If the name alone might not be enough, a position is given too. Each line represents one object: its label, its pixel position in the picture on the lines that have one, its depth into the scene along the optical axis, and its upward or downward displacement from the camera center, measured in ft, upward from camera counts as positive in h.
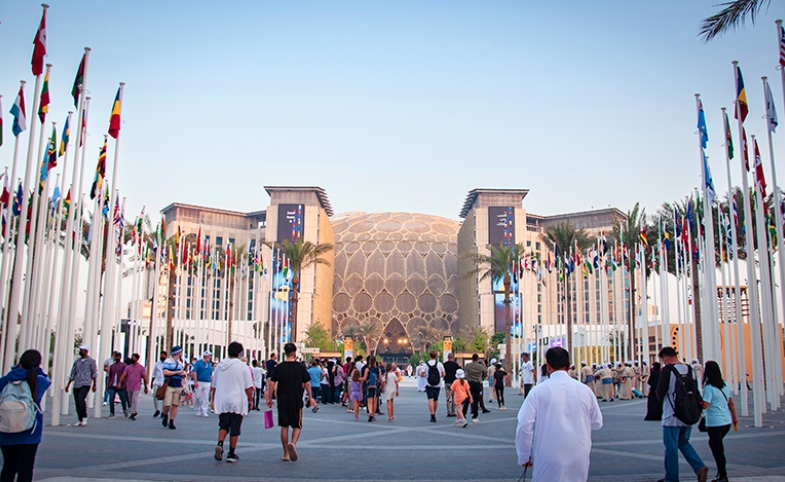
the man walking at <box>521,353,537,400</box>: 73.51 -2.63
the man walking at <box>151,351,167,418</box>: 53.98 -2.28
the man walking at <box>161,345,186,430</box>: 49.08 -2.72
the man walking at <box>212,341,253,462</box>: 32.24 -2.16
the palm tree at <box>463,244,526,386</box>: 156.35 +16.92
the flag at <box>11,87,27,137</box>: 51.88 +15.00
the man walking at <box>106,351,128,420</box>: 54.85 -2.49
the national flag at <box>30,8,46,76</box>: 49.83 +18.60
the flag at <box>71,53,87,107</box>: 56.80 +18.79
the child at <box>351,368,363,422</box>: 63.41 -3.91
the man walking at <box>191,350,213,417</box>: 58.29 -2.99
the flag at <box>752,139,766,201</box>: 57.77 +12.45
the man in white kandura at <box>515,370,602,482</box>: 16.17 -1.72
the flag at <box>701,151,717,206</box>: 66.08 +14.40
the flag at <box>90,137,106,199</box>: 62.18 +13.38
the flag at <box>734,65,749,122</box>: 55.21 +17.28
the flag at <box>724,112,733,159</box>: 62.44 +16.56
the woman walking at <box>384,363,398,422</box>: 59.77 -3.38
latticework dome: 378.12 +30.32
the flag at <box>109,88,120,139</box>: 61.00 +17.23
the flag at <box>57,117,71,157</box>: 60.80 +15.66
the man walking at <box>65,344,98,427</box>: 47.42 -2.09
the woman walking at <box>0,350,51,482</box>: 20.36 -2.55
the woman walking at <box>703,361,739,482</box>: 27.25 -2.12
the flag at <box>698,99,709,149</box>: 65.26 +18.25
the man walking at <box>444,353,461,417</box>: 62.03 -1.87
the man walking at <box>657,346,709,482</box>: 25.36 -2.62
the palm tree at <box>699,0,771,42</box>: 36.58 +15.74
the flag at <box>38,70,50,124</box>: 52.52 +15.96
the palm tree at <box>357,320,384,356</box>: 326.03 +5.21
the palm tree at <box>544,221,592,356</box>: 148.66 +20.96
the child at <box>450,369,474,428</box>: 52.90 -3.16
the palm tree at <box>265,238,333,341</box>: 171.01 +19.82
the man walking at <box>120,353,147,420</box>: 54.80 -2.62
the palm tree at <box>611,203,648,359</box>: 139.33 +21.69
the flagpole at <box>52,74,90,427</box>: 53.52 +3.29
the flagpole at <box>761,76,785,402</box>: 54.29 +9.08
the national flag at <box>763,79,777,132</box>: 54.49 +16.38
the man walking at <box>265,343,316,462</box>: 32.37 -2.04
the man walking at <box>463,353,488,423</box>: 58.90 -2.14
